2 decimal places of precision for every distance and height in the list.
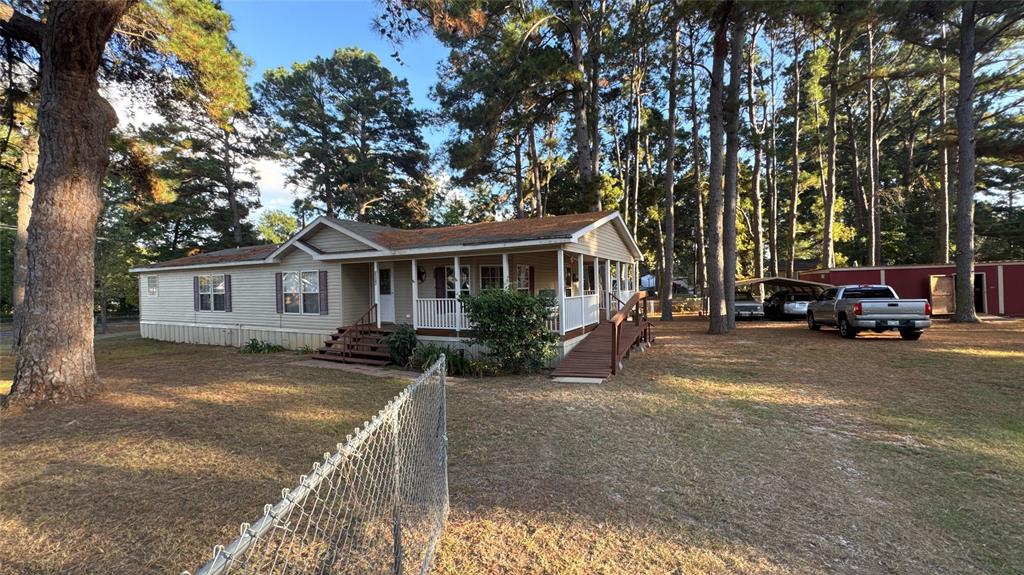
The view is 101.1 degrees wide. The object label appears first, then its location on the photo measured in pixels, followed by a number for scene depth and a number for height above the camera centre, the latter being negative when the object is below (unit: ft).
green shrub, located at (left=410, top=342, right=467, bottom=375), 31.12 -5.21
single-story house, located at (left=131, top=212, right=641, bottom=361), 35.19 +1.27
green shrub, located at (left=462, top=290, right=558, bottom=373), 28.94 -2.74
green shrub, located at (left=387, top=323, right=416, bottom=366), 34.32 -4.64
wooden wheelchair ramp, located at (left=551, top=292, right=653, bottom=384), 27.58 -5.07
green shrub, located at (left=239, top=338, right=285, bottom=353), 44.50 -5.76
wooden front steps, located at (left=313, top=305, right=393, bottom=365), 35.83 -4.92
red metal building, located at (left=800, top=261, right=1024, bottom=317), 57.31 -1.04
